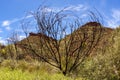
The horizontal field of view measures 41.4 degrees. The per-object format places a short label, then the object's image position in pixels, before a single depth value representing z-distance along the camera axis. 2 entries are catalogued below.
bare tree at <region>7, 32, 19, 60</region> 16.96
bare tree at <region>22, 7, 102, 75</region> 8.79
